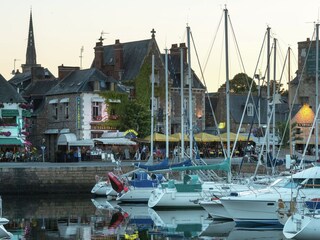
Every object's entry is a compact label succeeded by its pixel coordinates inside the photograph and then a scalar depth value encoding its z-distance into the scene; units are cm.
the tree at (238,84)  12812
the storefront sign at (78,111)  8206
